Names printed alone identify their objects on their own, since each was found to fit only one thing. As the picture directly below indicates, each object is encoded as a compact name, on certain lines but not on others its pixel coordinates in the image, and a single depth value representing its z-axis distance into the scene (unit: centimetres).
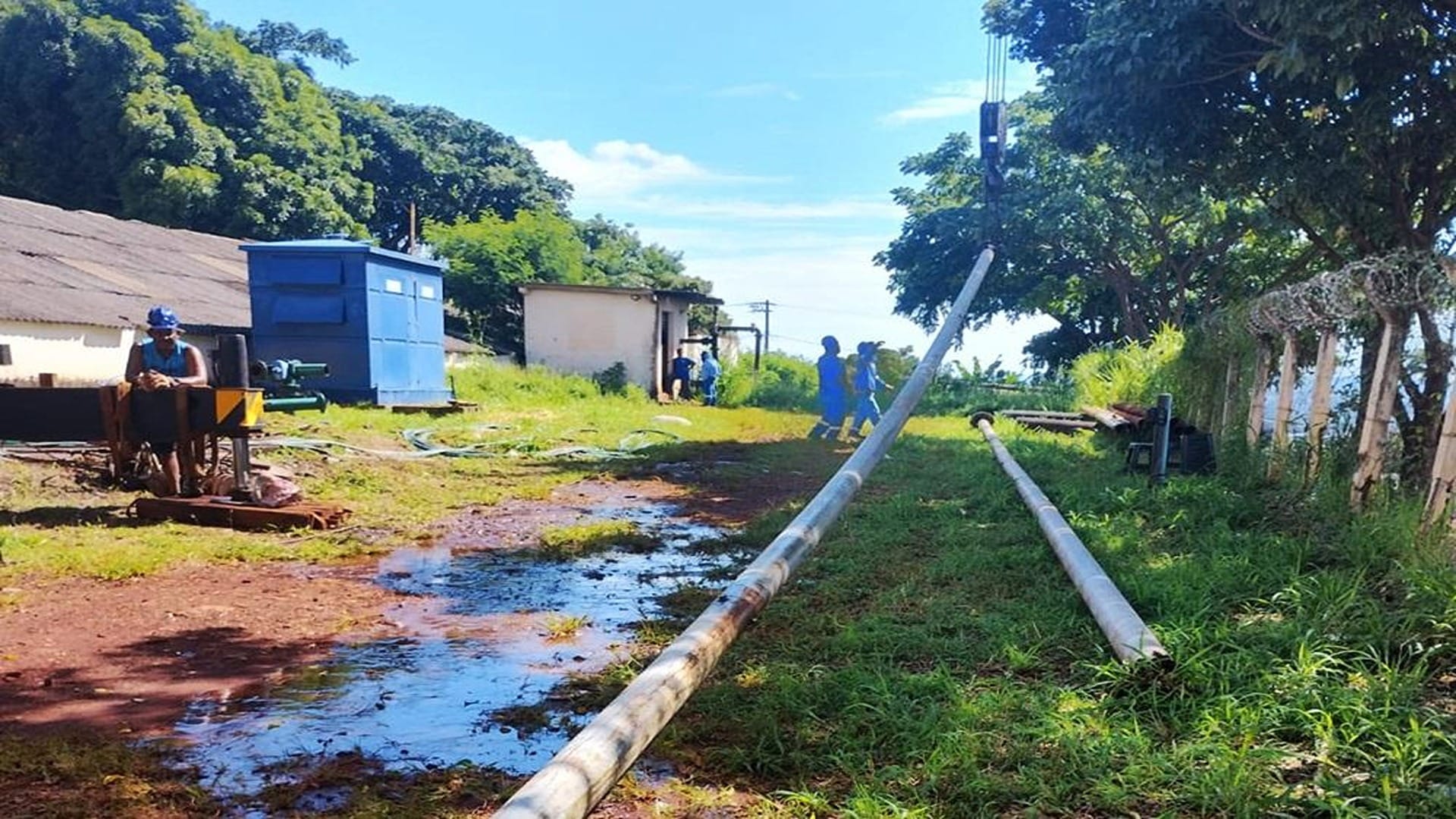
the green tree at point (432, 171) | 3356
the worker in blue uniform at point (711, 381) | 2209
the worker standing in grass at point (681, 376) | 2267
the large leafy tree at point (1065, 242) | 1903
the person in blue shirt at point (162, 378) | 611
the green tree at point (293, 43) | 3409
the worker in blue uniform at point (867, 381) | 1358
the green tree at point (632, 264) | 3231
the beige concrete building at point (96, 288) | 1236
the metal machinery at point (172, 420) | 600
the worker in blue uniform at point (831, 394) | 1380
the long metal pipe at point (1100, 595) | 336
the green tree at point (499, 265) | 2509
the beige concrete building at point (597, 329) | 2172
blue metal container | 1259
